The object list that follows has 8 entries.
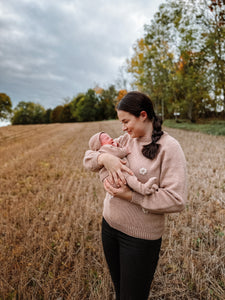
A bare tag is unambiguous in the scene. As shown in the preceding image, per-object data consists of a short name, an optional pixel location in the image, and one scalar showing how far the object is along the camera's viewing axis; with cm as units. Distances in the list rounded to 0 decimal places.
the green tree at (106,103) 4628
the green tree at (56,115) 5353
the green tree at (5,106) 4738
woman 125
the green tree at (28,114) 5672
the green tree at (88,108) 4719
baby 123
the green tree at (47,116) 5612
